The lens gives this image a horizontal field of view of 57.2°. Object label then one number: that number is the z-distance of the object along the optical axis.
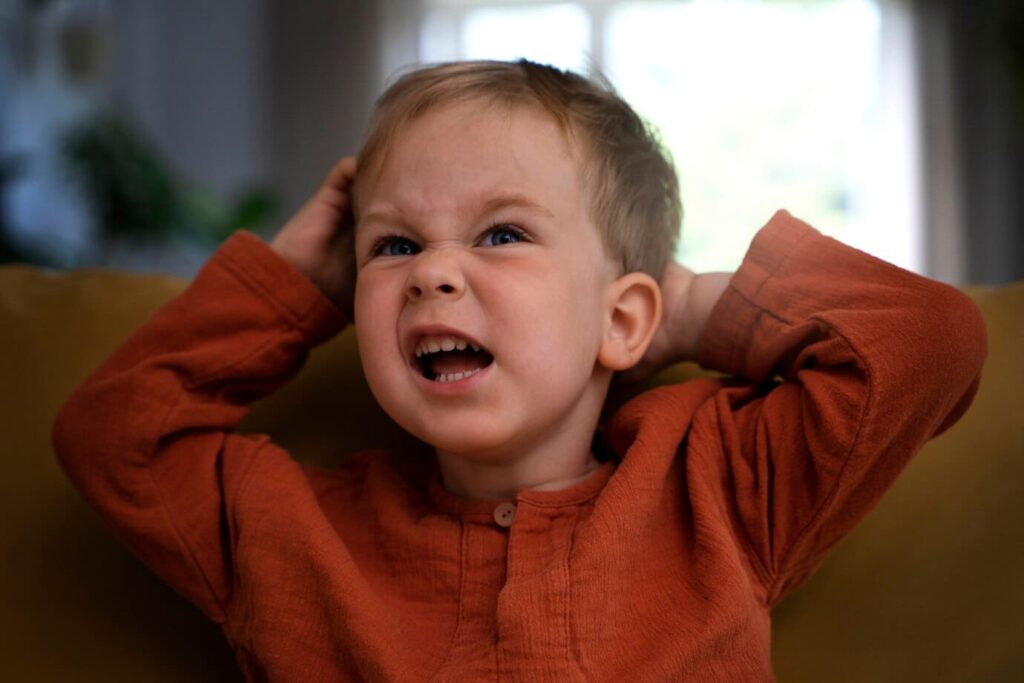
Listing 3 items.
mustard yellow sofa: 0.88
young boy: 0.79
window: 4.43
